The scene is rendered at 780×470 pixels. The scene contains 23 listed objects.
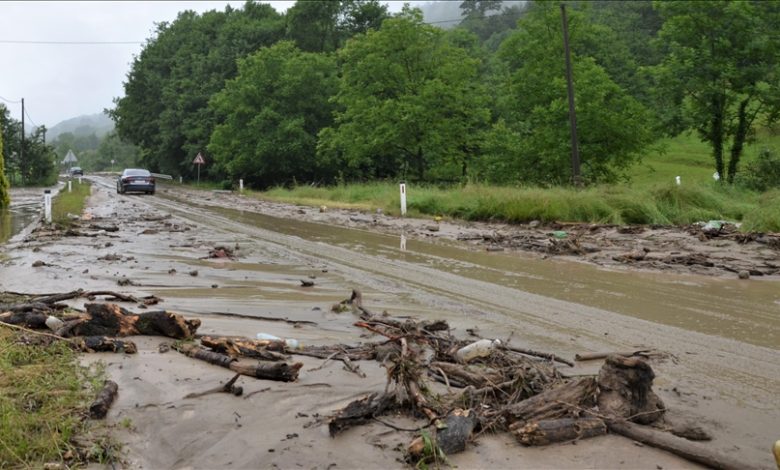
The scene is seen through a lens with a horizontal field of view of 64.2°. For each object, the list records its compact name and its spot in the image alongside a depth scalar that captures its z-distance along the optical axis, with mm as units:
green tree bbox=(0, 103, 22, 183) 53094
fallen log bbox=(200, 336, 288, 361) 5281
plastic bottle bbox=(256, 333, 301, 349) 5648
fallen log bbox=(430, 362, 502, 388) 4488
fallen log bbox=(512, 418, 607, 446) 3662
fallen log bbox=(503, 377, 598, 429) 3875
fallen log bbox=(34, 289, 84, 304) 7098
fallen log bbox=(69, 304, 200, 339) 5832
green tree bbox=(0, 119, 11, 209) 23025
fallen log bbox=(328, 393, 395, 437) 3799
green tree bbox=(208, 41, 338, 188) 40500
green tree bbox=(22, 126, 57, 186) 58156
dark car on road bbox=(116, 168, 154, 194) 36938
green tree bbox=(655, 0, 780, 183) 27906
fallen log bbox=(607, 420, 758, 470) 3398
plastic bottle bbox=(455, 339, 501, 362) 5117
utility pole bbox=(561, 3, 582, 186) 24086
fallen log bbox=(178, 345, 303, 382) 4688
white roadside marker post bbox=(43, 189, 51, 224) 18219
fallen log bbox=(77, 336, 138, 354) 5398
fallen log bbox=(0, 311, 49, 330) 5961
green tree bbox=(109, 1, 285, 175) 54562
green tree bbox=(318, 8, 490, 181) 31062
